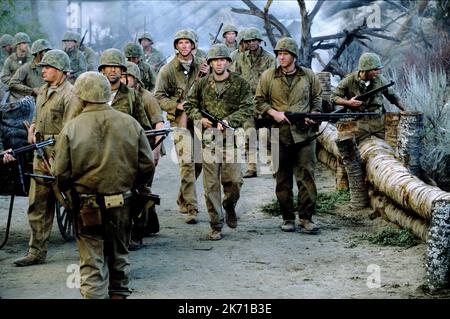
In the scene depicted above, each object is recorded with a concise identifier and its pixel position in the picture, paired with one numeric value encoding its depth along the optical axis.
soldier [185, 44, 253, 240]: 10.42
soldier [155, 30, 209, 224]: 11.54
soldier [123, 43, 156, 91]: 12.57
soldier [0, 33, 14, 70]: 19.41
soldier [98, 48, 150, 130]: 9.74
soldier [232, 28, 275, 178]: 14.08
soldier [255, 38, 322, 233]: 10.70
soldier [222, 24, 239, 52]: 16.80
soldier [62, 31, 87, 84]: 16.61
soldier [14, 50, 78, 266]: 9.26
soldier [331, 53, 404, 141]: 12.09
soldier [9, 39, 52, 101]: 14.39
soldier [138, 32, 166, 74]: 17.78
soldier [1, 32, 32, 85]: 16.97
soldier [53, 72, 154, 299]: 7.28
